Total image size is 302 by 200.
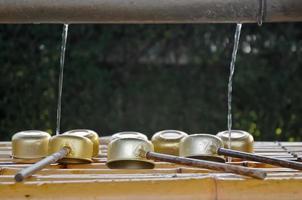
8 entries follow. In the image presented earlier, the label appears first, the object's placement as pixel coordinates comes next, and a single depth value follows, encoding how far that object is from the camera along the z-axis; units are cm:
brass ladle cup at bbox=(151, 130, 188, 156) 219
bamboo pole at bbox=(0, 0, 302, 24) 204
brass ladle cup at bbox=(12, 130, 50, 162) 214
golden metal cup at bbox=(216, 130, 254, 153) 220
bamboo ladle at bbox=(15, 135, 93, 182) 208
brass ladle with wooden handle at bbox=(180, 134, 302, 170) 208
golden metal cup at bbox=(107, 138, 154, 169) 205
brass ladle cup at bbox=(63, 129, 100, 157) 218
